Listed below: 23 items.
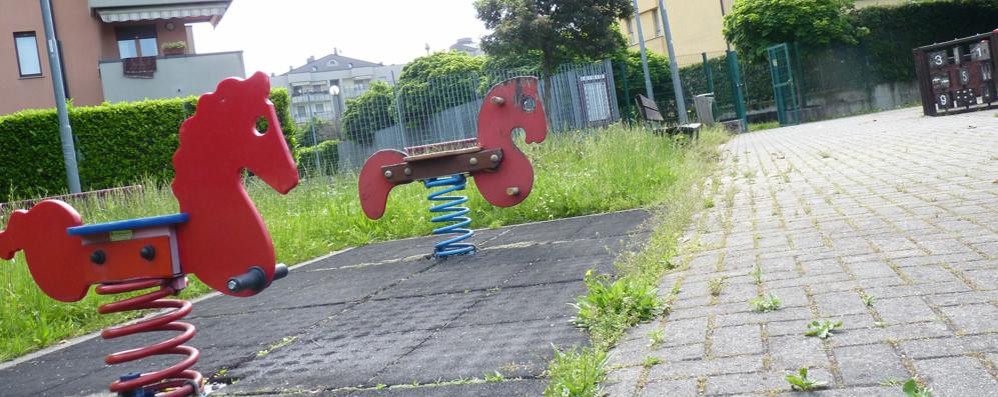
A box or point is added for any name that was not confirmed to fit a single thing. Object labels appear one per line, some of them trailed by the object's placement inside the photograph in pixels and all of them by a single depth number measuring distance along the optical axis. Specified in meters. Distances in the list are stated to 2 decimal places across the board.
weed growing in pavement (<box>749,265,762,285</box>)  4.53
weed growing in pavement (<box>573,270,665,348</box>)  3.99
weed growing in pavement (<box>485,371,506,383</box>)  3.43
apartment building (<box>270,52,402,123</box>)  111.69
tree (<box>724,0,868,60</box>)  29.58
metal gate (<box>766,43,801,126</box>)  27.53
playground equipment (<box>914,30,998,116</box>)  17.33
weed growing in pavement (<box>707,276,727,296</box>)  4.40
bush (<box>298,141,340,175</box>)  19.84
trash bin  24.61
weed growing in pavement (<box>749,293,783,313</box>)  3.92
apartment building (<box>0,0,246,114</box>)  31.28
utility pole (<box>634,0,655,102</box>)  25.75
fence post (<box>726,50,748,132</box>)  27.09
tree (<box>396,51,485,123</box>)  20.31
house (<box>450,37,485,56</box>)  119.06
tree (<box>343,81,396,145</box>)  20.31
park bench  15.77
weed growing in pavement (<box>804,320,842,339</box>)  3.39
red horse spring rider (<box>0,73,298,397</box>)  3.22
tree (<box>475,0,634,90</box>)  26.82
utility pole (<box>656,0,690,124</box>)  25.06
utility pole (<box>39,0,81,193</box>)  15.81
